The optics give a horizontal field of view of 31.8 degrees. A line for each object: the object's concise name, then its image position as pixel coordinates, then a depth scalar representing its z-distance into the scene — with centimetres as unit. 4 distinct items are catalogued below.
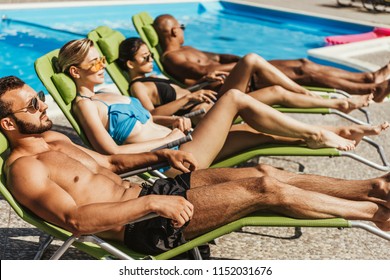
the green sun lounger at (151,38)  615
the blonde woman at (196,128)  435
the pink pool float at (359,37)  1162
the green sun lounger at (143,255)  321
